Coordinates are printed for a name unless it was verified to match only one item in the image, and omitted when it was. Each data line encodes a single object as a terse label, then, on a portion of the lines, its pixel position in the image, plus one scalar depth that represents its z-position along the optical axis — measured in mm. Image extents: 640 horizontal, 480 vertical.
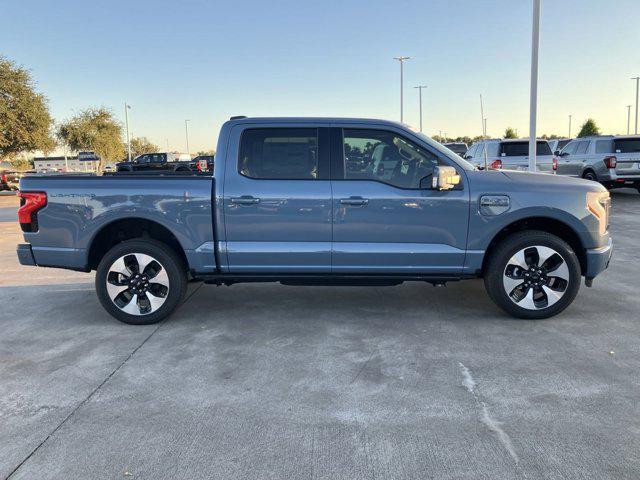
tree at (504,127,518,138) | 62250
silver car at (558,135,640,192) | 15531
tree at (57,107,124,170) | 48719
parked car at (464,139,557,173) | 15359
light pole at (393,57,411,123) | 46825
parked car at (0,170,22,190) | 25766
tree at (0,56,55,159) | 25891
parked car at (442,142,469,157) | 27081
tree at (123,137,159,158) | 85269
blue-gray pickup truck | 4691
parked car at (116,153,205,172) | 26188
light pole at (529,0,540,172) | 13781
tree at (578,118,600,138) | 57312
